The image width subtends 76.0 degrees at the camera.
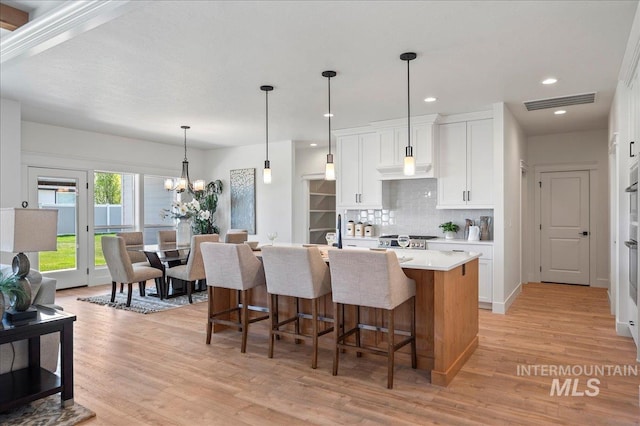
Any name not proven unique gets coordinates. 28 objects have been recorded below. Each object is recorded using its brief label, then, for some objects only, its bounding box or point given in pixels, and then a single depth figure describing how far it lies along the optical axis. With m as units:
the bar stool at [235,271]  3.60
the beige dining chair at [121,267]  5.36
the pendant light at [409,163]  3.78
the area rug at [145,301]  5.25
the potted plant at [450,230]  5.78
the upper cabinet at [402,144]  5.63
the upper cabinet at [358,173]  6.28
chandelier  6.28
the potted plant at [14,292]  2.41
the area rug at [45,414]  2.38
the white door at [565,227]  6.93
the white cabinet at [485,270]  5.15
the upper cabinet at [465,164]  5.39
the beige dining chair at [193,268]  5.47
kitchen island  2.93
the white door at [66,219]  6.30
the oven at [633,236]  3.35
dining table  5.77
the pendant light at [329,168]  4.18
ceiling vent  4.79
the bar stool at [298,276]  3.22
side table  2.32
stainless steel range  5.50
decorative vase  6.28
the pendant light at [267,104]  4.46
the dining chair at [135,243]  6.43
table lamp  2.45
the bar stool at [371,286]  2.83
